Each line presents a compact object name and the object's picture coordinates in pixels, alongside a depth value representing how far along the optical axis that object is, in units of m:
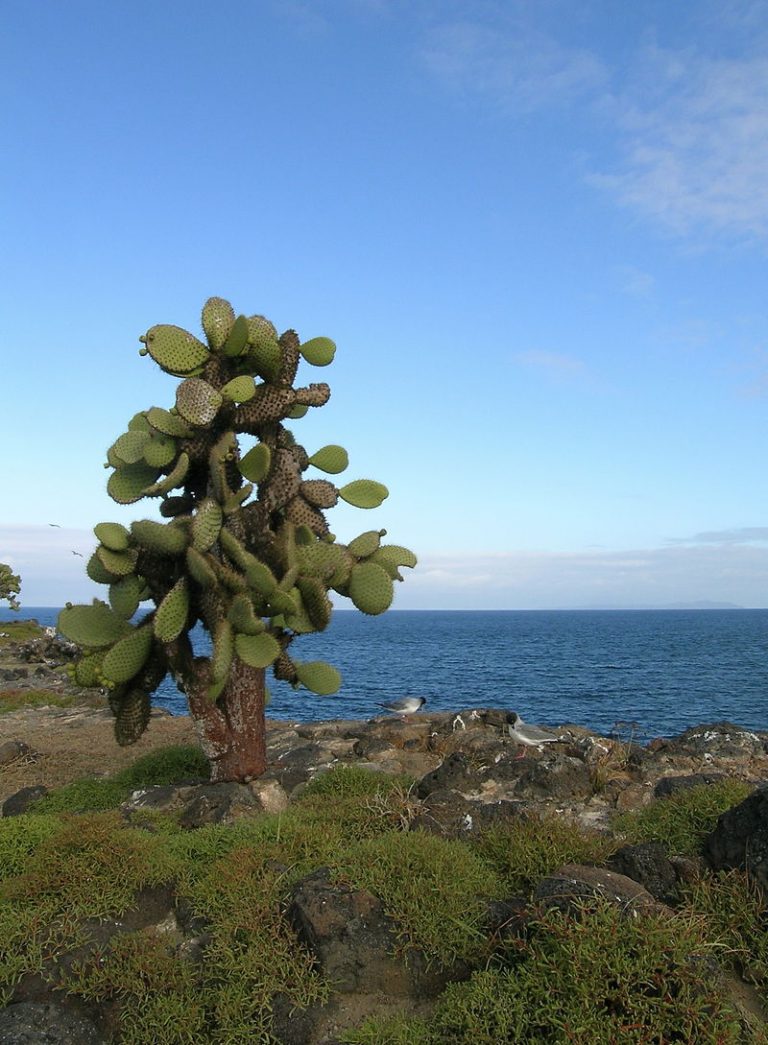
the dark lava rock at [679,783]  8.93
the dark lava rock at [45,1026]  4.84
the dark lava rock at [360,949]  5.31
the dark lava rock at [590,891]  5.03
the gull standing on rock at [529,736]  13.10
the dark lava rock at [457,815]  7.59
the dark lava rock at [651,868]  5.93
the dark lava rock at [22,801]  10.10
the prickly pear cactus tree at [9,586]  45.78
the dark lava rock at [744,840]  5.82
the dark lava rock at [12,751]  13.02
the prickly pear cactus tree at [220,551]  9.56
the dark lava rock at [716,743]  12.77
